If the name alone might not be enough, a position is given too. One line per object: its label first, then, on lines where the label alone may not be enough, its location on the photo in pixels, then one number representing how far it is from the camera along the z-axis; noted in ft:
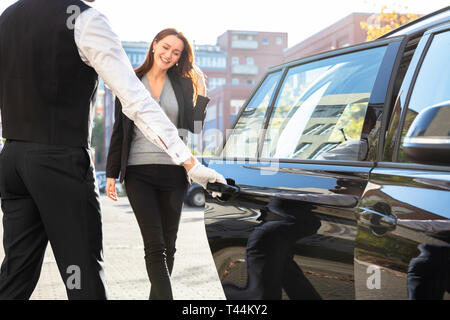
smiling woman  11.60
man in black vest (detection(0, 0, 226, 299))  6.89
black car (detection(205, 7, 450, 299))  5.75
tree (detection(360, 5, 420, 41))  63.16
